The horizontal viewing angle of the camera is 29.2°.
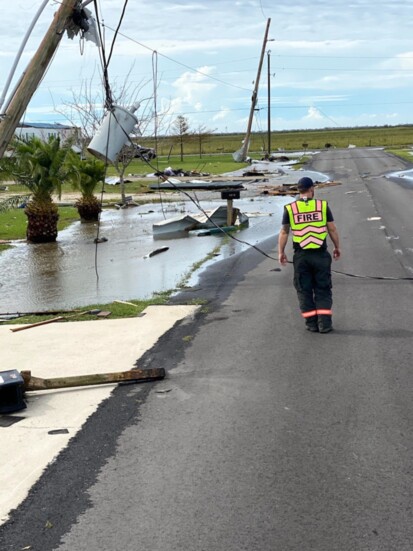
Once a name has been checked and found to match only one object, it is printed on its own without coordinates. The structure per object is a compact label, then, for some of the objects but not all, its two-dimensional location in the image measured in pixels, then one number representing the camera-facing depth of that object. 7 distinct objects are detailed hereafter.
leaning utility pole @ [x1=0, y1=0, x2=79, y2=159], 8.39
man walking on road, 9.09
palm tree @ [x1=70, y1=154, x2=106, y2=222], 26.38
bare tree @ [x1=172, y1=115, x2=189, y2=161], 78.06
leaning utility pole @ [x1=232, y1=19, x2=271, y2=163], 53.59
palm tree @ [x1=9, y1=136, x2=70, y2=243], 22.59
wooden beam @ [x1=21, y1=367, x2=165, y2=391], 7.00
